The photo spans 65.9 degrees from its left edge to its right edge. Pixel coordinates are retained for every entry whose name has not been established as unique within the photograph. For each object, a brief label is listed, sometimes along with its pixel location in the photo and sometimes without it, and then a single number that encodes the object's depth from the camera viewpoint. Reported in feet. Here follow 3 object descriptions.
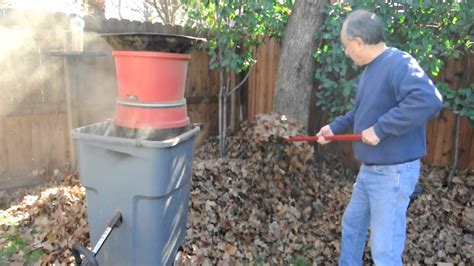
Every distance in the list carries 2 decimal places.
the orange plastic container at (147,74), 7.07
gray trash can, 6.93
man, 6.68
